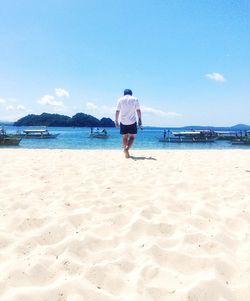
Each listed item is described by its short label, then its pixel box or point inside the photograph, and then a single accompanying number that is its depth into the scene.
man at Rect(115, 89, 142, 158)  10.00
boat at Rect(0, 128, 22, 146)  31.19
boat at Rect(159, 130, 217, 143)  47.50
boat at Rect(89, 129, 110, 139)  58.81
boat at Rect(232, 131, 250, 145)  42.42
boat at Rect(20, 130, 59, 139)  53.46
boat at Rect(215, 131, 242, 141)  50.70
